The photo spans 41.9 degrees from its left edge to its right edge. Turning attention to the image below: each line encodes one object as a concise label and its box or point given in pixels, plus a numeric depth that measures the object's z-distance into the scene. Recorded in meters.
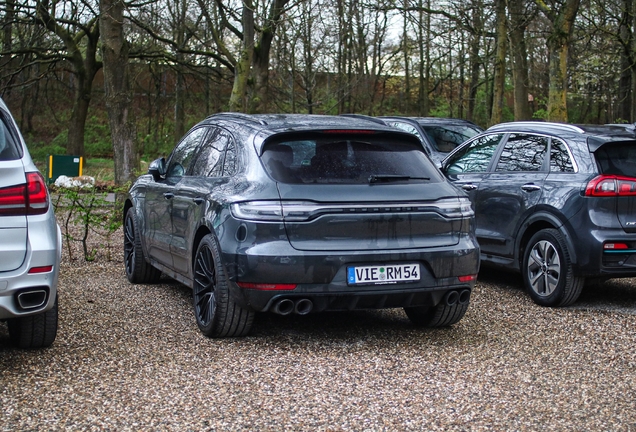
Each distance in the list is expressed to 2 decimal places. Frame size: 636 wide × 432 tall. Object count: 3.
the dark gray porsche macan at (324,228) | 5.43
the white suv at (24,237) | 4.82
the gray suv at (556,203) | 7.11
